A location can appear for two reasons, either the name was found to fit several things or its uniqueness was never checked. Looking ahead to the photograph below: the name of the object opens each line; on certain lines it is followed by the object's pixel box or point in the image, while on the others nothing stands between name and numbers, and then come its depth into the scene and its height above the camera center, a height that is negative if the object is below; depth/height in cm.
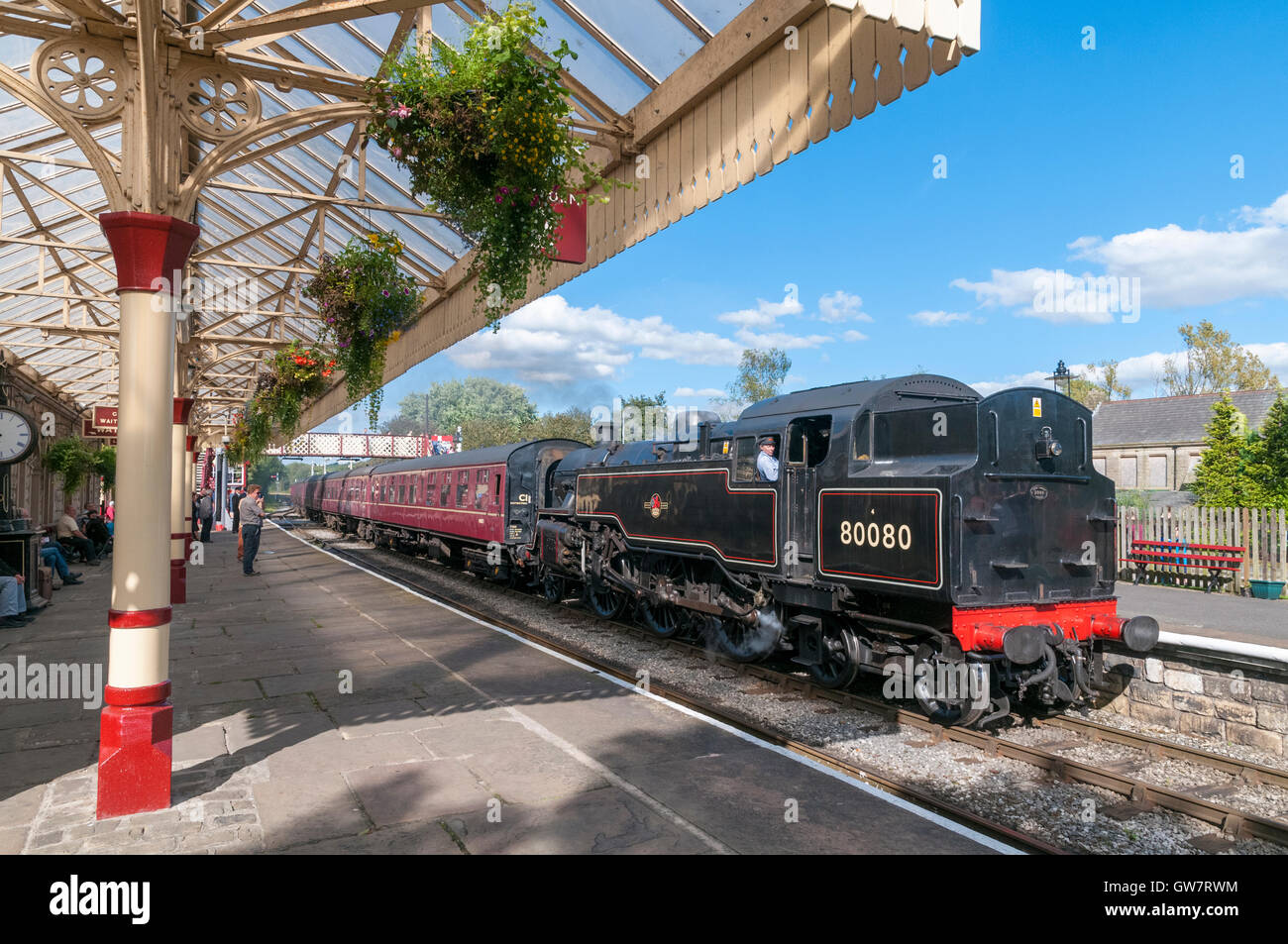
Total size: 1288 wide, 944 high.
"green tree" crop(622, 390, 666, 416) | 4741 +482
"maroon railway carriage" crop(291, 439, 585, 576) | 1504 -53
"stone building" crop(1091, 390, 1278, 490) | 4281 +239
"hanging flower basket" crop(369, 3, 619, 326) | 488 +230
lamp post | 1467 +202
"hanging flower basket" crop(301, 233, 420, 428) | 924 +223
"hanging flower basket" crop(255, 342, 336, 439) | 1402 +189
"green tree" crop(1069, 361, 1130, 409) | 5688 +673
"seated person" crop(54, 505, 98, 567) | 1789 -135
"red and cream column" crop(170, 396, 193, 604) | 1096 -46
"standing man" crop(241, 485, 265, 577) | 1636 -108
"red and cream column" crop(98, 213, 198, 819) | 439 -35
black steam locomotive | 625 -61
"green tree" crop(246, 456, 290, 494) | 10614 +70
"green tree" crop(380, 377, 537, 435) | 13662 +1460
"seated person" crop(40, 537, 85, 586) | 1430 -154
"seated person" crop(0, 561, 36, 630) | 1045 -168
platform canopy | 457 +285
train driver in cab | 798 +17
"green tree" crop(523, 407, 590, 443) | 5809 +412
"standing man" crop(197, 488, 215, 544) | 2327 -99
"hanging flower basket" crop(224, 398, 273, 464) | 1898 +131
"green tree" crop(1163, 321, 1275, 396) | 4725 +707
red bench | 1514 -167
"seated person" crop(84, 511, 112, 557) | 2011 -141
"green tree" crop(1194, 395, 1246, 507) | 2559 +71
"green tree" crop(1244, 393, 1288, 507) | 2184 +50
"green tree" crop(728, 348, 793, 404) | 4647 +645
